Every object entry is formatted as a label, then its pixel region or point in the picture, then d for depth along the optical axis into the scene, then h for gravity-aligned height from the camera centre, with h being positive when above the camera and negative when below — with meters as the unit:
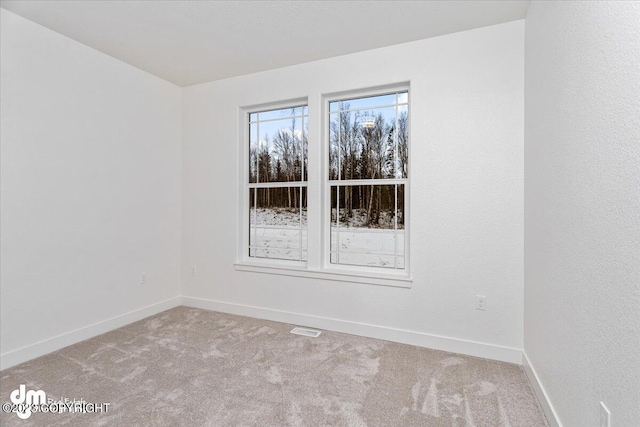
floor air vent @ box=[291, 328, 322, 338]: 2.89 -1.17
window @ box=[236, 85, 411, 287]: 2.96 +0.24
